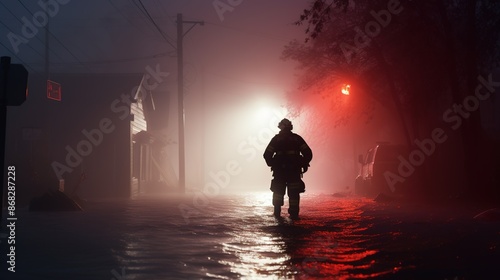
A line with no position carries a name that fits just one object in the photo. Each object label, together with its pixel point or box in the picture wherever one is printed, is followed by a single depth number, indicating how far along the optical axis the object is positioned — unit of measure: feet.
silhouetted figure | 41.81
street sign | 85.15
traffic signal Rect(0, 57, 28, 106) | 29.91
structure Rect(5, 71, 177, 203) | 90.89
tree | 60.85
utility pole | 116.06
